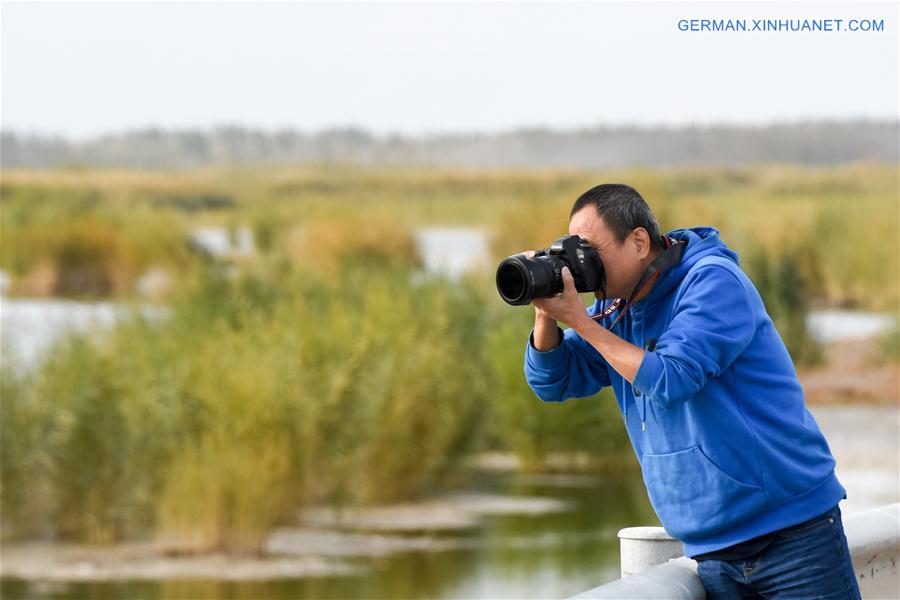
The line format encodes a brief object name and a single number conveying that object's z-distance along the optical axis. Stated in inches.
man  513.9
